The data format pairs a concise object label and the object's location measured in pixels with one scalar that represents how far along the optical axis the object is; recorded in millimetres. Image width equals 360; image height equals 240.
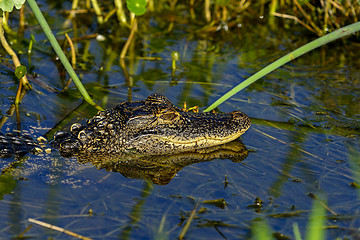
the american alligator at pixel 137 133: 9914
